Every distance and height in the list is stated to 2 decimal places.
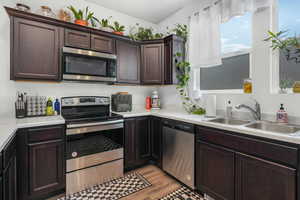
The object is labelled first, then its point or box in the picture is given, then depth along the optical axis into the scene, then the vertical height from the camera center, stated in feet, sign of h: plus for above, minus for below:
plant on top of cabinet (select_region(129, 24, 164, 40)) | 8.88 +4.04
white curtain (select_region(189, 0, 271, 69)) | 5.72 +3.46
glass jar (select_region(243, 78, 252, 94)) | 5.82 +0.55
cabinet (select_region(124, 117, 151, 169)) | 7.31 -2.24
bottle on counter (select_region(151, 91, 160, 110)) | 9.62 -0.17
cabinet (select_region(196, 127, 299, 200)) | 3.54 -1.97
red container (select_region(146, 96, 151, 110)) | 9.81 -0.24
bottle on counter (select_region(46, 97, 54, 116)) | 6.70 -0.43
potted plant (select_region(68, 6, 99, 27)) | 6.96 +4.34
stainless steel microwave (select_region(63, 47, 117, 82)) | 6.42 +1.65
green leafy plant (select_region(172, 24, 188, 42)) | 8.42 +4.03
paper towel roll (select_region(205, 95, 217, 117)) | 6.39 -0.29
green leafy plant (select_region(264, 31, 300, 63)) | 4.71 +1.86
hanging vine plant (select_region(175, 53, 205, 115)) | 8.15 +1.11
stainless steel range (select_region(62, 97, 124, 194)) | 5.83 -2.06
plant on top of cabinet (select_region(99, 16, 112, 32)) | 7.75 +4.03
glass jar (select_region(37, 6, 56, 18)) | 6.16 +3.80
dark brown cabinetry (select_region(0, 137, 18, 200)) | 3.57 -2.01
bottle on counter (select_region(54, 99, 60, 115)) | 7.04 -0.38
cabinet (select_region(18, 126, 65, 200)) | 5.00 -2.28
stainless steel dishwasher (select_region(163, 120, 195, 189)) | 5.89 -2.27
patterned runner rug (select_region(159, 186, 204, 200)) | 5.58 -3.81
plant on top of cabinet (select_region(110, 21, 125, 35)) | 8.14 +4.09
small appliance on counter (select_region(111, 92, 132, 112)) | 8.25 -0.15
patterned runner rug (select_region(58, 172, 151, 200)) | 5.66 -3.80
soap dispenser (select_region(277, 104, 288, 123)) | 4.73 -0.54
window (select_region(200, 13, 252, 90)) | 6.21 +2.00
